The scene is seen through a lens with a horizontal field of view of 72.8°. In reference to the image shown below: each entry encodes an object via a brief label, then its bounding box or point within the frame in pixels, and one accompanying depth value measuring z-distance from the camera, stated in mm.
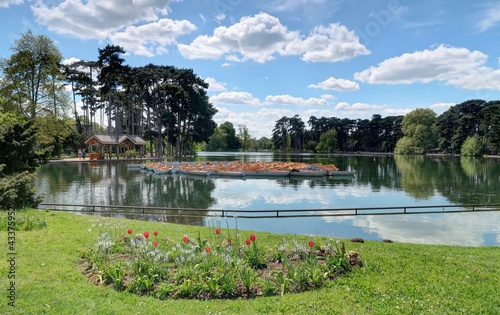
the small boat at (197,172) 35744
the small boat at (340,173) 36000
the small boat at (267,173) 36206
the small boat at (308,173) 36062
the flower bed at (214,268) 5285
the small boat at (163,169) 36809
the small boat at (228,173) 35541
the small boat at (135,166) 41578
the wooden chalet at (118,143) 54188
